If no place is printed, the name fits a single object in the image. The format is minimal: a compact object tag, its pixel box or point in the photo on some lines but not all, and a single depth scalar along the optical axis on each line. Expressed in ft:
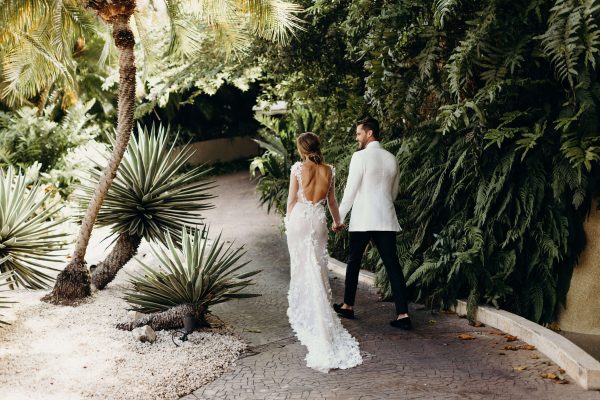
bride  24.14
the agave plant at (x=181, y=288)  24.71
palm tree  28.76
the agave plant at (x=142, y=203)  31.40
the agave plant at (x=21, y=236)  31.60
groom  24.77
